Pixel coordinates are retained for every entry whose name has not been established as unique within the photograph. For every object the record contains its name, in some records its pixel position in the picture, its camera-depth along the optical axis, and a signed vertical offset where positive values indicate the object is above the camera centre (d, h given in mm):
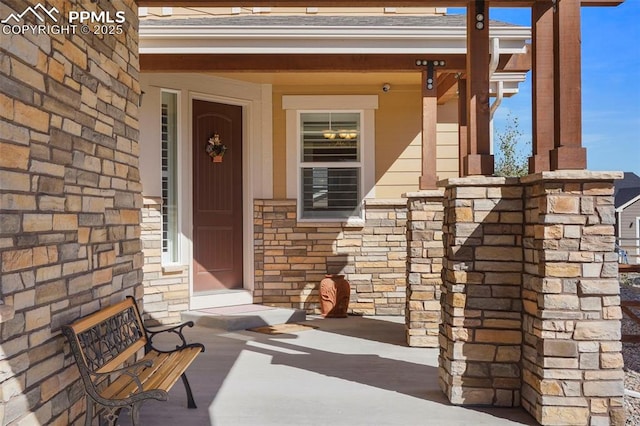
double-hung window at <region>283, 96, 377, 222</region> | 8781 +818
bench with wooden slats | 3123 -869
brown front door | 8242 +182
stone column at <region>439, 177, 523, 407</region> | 4223 -549
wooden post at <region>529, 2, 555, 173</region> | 4227 +794
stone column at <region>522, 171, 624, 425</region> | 3768 -568
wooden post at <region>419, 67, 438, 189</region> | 6879 +1145
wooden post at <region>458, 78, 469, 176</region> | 6770 +1126
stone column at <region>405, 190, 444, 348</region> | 6375 -560
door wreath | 8312 +904
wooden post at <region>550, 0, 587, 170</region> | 3957 +802
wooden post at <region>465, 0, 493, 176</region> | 4477 +1013
